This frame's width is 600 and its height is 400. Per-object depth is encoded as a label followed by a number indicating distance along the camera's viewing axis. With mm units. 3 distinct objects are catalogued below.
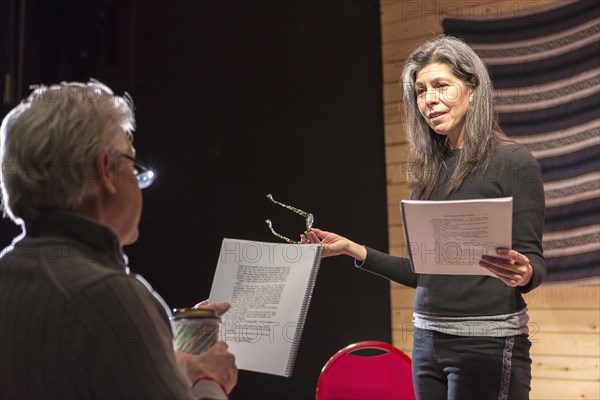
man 2391
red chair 3762
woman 3048
